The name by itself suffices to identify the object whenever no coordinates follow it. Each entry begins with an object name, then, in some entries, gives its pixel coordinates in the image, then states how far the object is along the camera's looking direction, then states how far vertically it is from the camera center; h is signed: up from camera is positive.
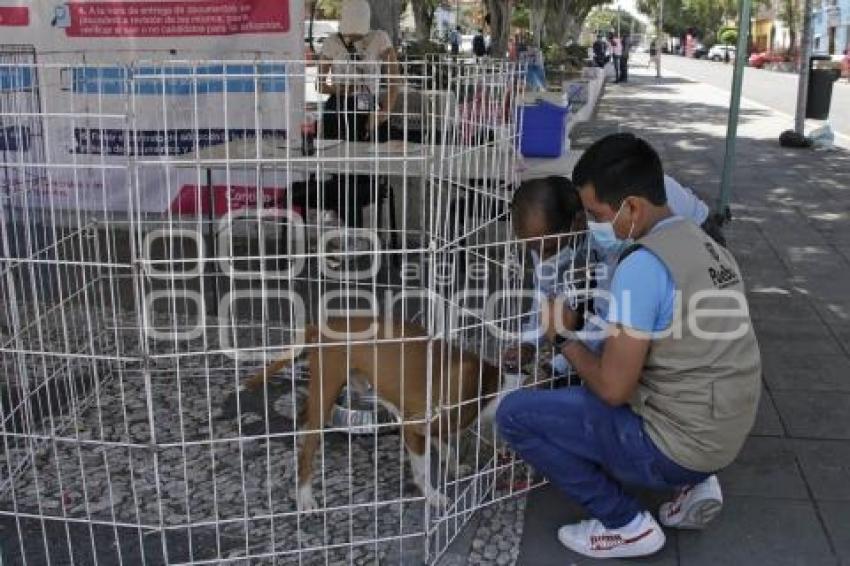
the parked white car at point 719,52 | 53.65 +0.68
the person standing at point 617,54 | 30.77 +0.31
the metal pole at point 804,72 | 12.35 -0.12
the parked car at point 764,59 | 42.68 +0.20
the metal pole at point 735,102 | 6.55 -0.29
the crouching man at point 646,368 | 2.61 -0.90
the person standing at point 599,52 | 30.57 +0.37
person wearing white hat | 5.21 -0.10
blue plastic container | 6.23 -0.47
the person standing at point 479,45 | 24.35 +0.49
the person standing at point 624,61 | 30.88 +0.05
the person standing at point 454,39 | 23.90 +0.72
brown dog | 3.02 -1.08
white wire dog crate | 3.00 -1.45
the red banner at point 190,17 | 6.68 +0.33
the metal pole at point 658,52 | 33.84 +0.41
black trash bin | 12.87 -0.38
